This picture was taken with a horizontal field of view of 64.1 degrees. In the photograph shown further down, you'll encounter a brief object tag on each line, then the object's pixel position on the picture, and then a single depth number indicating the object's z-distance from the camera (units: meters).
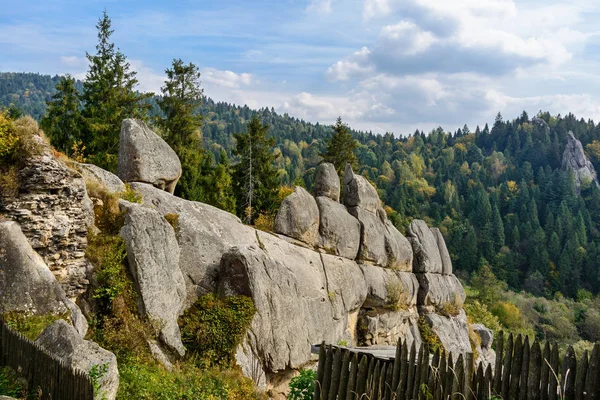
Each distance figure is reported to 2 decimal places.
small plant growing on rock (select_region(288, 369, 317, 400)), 9.40
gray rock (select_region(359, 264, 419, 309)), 28.84
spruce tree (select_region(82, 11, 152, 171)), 37.41
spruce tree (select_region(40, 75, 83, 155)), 39.06
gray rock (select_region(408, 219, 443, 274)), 35.66
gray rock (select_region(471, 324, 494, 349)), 41.25
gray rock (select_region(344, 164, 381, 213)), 30.83
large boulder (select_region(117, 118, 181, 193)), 20.45
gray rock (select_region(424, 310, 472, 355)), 33.69
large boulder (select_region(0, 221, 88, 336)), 12.43
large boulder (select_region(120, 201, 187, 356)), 15.66
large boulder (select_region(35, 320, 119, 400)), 10.37
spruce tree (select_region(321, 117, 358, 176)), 47.84
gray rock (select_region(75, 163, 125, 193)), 18.12
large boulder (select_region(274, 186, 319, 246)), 25.28
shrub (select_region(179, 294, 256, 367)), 17.11
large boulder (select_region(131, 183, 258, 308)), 19.00
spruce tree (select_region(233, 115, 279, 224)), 40.12
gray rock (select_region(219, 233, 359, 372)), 18.89
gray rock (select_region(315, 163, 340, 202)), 29.77
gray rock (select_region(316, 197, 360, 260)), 27.28
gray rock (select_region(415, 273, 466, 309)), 34.97
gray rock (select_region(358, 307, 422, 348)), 28.14
